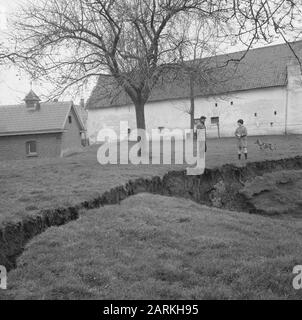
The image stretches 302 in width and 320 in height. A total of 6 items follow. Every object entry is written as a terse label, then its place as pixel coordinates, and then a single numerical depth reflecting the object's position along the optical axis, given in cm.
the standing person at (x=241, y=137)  1677
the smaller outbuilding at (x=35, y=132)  3875
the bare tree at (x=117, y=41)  1563
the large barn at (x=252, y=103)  3516
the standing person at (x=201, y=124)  1650
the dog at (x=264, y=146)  2020
